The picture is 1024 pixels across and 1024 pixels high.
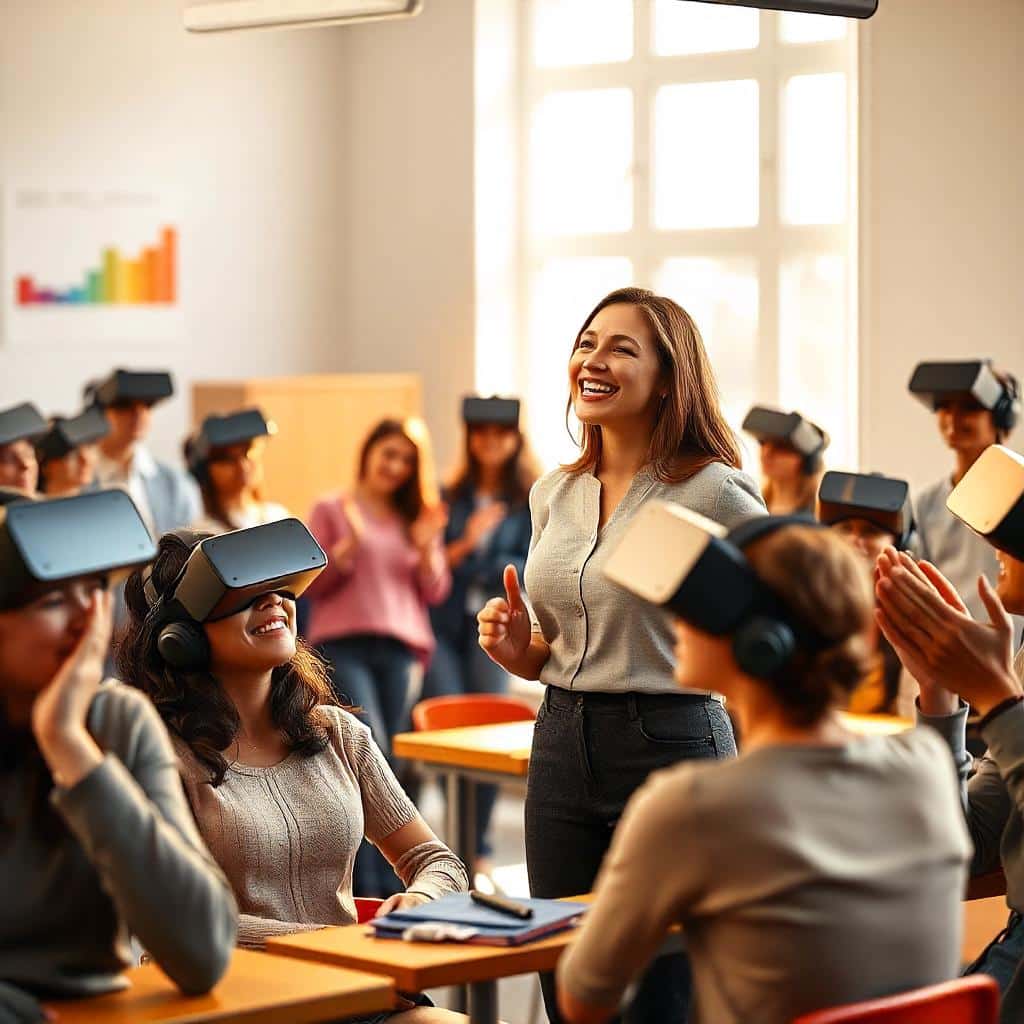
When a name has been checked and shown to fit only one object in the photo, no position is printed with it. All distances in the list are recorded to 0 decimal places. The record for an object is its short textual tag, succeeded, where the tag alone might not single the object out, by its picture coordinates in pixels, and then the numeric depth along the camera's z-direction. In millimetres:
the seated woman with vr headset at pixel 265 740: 2855
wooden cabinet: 8016
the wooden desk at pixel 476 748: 4504
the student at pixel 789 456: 5543
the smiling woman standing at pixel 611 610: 3184
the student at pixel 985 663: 2600
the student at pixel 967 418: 5227
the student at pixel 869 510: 4285
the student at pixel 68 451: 5980
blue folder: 2428
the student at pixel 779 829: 2002
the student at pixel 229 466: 6059
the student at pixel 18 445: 5402
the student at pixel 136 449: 6516
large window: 7738
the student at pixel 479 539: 6922
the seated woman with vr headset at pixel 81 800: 2078
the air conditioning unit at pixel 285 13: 4242
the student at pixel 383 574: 6641
